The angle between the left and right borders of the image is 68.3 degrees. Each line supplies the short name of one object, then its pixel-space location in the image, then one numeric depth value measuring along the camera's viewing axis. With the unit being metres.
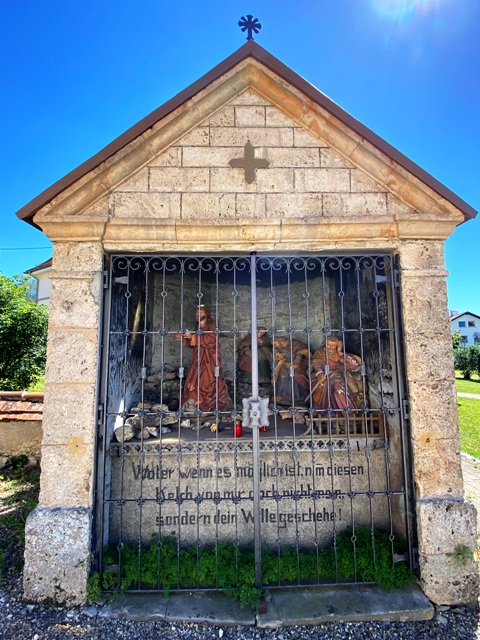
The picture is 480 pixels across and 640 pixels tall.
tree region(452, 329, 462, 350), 26.74
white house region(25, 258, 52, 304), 16.87
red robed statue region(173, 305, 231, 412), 4.22
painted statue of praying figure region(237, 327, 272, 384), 4.76
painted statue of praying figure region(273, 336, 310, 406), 4.41
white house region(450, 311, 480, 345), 47.97
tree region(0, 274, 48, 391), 8.17
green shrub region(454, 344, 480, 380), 28.34
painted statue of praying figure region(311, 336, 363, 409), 3.74
